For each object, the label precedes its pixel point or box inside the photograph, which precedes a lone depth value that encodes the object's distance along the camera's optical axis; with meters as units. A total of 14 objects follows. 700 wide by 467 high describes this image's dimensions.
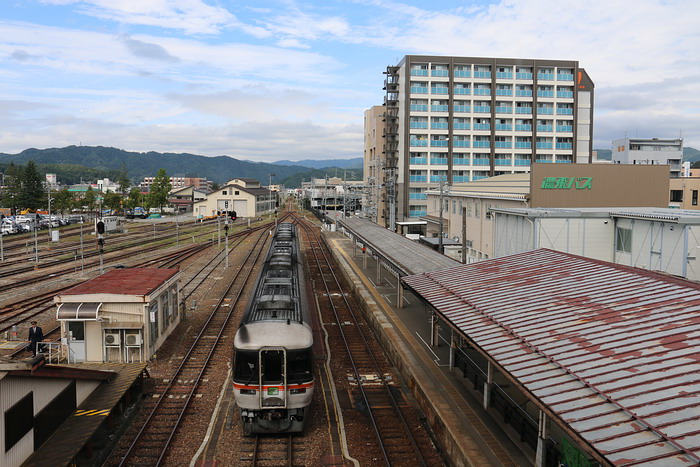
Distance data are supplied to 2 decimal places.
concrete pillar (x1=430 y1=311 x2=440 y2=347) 17.00
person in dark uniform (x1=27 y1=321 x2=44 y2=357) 15.11
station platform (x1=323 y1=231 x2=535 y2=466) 10.11
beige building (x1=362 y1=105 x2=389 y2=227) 56.20
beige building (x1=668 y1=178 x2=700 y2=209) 50.50
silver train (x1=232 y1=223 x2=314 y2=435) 11.28
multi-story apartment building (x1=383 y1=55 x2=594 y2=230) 60.75
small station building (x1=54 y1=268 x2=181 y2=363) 15.21
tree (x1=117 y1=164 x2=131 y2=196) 113.92
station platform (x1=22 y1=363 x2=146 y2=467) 9.21
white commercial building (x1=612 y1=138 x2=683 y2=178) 85.19
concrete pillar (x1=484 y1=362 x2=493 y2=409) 11.63
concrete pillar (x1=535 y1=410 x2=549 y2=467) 8.80
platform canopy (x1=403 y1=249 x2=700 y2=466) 6.24
